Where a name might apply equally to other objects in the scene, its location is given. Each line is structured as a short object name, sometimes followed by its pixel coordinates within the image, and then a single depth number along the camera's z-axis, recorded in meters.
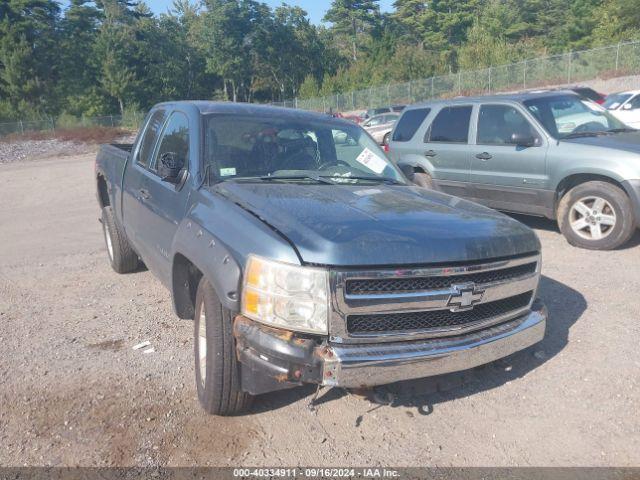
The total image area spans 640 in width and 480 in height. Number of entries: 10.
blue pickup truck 2.64
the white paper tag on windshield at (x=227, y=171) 3.70
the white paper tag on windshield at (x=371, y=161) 4.32
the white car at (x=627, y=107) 16.31
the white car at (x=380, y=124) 26.34
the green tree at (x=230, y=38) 76.62
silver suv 6.28
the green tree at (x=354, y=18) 81.81
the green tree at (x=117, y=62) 66.00
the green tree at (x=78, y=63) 64.94
